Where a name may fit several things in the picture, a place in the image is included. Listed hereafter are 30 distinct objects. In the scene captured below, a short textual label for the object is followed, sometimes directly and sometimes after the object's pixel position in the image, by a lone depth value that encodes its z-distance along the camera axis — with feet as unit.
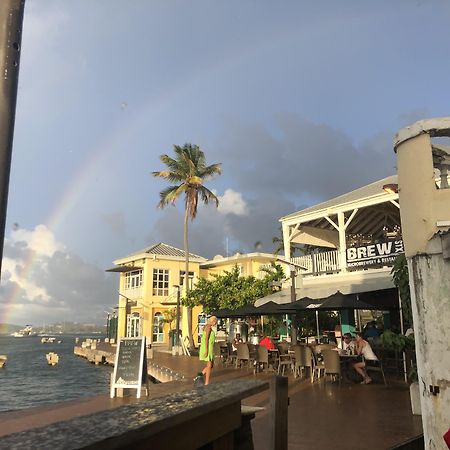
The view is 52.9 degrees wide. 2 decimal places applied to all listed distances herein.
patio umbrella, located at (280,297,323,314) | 42.47
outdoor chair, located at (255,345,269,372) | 44.04
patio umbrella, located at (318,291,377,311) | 39.50
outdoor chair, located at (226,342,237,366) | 53.68
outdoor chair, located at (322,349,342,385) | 35.45
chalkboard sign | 31.78
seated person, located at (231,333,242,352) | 56.50
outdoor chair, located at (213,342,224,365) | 65.72
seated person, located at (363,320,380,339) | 49.06
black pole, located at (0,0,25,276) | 5.77
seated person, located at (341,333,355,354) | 39.68
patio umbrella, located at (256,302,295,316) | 46.91
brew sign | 52.21
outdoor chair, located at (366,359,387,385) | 35.99
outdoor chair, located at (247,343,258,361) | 46.67
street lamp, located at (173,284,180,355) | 81.14
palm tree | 100.17
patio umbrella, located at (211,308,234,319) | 56.76
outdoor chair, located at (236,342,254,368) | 48.67
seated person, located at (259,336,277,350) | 47.07
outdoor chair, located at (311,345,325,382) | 38.86
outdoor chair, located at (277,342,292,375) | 43.04
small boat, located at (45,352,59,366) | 99.86
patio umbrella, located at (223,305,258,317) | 52.01
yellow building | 123.03
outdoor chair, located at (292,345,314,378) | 39.05
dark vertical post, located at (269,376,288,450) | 11.76
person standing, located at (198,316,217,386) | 32.65
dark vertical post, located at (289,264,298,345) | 50.03
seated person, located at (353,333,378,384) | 36.47
